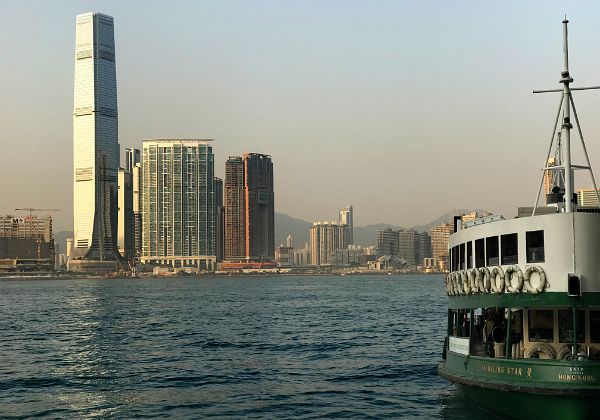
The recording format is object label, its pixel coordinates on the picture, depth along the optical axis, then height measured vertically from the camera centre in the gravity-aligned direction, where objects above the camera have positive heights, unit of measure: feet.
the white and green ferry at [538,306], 72.08 -6.10
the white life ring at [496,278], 78.02 -3.32
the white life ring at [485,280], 80.42 -3.57
